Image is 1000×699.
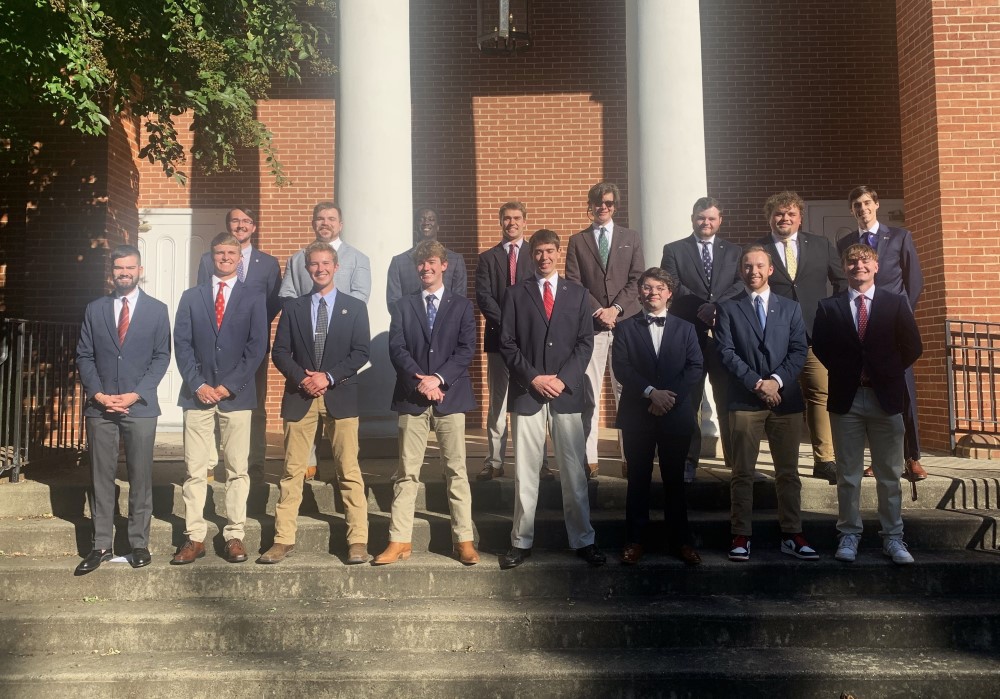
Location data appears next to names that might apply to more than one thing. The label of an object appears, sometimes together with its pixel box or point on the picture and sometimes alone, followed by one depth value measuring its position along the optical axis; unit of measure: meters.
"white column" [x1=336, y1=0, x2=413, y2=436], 7.02
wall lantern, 10.16
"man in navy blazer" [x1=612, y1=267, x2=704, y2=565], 4.95
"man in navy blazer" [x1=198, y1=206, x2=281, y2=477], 5.83
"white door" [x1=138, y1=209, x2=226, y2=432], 10.54
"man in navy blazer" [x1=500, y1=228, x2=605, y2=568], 4.95
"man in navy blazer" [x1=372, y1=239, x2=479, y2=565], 4.99
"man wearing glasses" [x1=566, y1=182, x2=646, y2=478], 5.82
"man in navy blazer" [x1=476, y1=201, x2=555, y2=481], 5.88
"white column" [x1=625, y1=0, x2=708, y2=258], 6.98
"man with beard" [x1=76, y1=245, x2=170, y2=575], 5.12
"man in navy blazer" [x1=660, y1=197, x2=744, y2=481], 5.75
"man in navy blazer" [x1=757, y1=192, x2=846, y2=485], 5.61
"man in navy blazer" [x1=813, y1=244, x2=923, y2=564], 4.89
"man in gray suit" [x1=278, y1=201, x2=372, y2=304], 5.87
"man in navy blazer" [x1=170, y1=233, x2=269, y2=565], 5.09
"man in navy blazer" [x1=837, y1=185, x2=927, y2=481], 5.68
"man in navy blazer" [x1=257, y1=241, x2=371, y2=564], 5.05
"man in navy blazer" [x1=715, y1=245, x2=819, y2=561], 4.96
